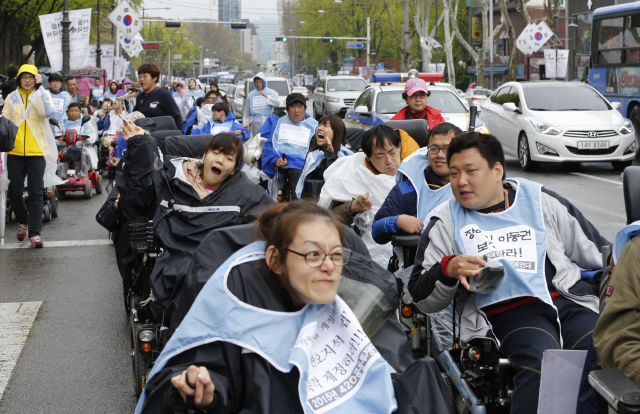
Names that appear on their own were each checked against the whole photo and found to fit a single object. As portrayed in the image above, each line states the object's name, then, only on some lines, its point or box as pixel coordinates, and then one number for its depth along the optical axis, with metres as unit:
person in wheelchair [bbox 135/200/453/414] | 2.81
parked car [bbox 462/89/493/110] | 37.28
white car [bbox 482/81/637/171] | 15.62
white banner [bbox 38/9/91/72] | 22.77
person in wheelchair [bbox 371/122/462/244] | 5.02
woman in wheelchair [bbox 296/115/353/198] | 8.02
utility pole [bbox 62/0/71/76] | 22.84
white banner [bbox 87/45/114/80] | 33.38
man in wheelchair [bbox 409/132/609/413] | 3.83
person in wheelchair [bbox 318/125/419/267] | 6.07
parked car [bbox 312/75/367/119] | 30.04
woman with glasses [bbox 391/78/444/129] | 8.80
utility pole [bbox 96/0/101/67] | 35.20
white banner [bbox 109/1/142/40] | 31.91
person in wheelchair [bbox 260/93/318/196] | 10.14
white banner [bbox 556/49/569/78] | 30.71
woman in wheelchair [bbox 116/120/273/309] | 4.78
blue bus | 18.98
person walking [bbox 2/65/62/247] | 9.95
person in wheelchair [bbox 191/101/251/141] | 12.59
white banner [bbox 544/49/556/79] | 30.62
